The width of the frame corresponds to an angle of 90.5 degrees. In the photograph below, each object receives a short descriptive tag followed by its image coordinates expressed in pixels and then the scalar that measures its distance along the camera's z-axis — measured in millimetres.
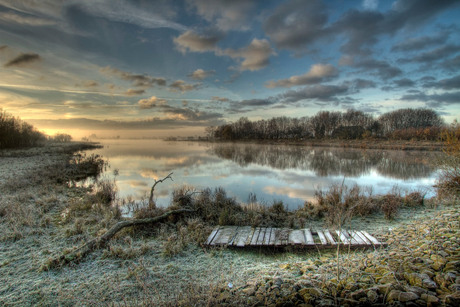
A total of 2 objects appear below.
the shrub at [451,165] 12125
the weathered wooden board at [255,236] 6945
